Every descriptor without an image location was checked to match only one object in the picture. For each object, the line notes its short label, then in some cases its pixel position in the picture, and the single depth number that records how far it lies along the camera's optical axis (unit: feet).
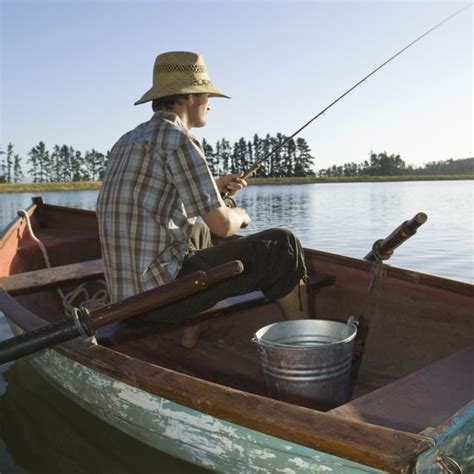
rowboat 6.78
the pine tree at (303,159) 358.23
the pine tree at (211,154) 372.17
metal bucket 9.27
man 11.02
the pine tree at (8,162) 334.03
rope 17.57
